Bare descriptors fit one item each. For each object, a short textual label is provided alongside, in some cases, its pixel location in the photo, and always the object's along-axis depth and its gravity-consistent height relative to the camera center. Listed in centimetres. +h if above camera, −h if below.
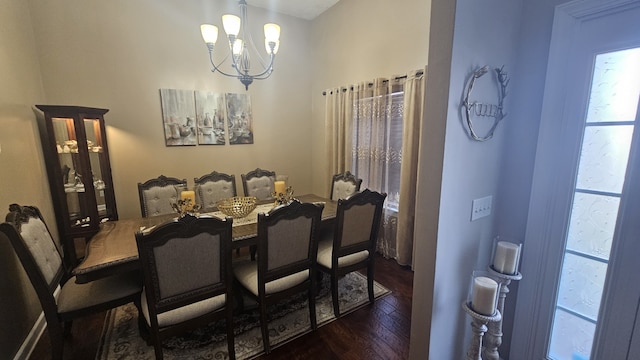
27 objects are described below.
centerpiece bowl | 224 -60
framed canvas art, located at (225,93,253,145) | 358 +29
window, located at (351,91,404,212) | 291 -6
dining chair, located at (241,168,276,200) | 316 -56
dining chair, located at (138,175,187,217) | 258 -57
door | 114 -24
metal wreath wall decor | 122 +16
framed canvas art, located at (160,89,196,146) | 317 +29
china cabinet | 241 -29
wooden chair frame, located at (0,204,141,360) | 135 -90
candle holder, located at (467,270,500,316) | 121 -75
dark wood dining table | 149 -72
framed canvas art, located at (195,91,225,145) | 336 +29
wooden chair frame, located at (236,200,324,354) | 163 -87
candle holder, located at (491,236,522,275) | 132 -62
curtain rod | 251 +65
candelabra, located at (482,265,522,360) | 135 -103
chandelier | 206 +85
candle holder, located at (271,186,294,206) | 250 -56
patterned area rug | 175 -145
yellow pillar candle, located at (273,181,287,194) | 256 -48
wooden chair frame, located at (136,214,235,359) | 133 -82
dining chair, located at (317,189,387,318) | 197 -81
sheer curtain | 267 -3
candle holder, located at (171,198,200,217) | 204 -54
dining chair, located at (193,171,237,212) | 289 -57
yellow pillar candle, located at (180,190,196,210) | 215 -48
